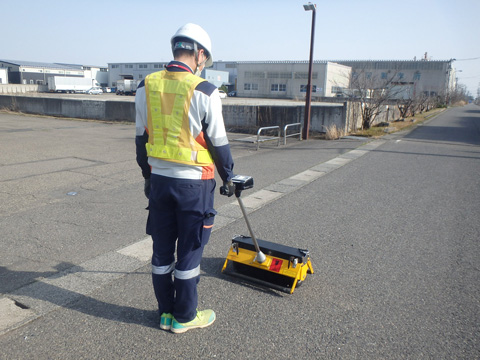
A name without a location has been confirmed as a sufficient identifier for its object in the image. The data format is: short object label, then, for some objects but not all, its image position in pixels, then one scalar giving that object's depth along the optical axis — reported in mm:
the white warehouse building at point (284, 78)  60531
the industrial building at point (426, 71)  69312
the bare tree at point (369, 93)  18031
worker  2449
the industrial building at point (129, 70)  78125
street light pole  14562
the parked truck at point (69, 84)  55812
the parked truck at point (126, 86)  58312
